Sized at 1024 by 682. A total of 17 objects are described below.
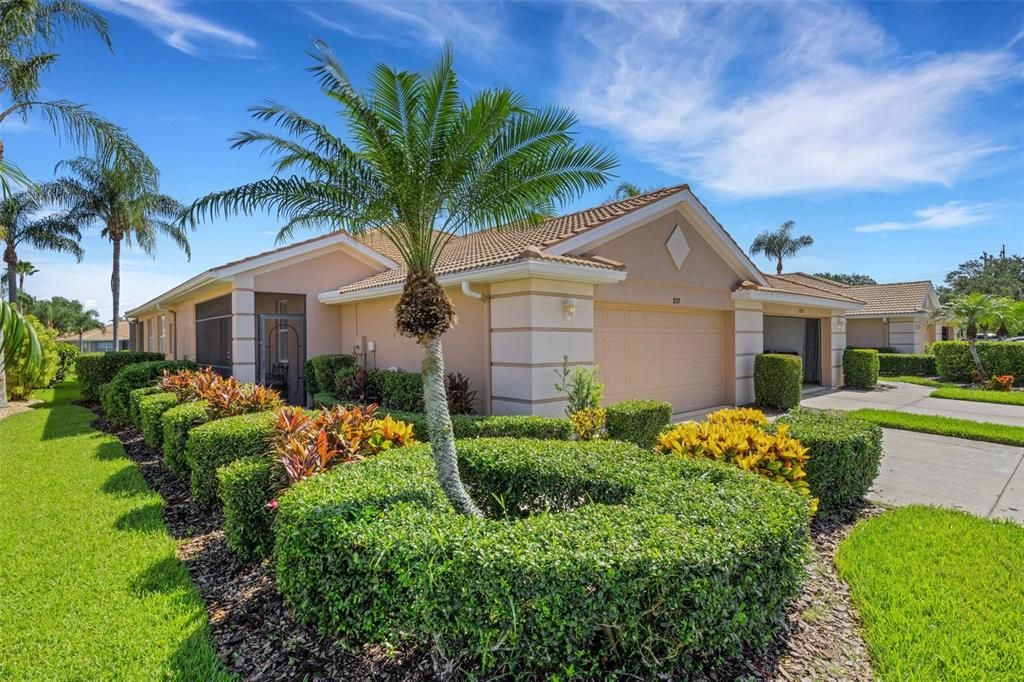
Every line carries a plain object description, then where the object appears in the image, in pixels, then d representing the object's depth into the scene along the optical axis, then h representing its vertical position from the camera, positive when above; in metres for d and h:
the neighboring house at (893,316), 26.28 +1.17
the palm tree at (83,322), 64.19 +2.12
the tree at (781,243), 38.28 +7.44
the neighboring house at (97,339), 60.06 -0.09
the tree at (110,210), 22.72 +6.07
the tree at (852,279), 69.80 +8.80
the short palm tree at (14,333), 6.60 +0.07
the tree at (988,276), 60.44 +8.53
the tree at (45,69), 10.78 +6.35
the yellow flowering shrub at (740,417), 6.79 -1.10
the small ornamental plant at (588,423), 8.11 -1.41
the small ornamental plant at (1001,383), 18.27 -1.67
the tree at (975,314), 20.72 +1.01
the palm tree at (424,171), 4.64 +1.77
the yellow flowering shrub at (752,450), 5.35 -1.26
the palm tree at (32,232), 22.77 +5.29
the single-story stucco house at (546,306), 9.52 +0.81
